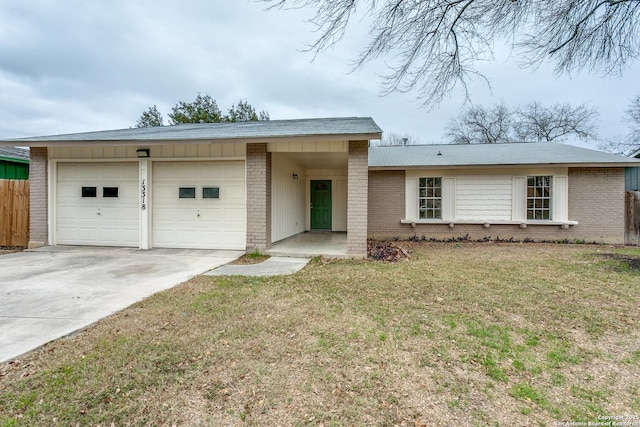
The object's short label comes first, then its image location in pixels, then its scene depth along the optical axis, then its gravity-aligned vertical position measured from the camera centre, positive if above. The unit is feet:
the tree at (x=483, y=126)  85.20 +25.05
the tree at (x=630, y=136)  67.52 +17.86
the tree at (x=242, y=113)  83.76 +27.57
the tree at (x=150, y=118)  85.30 +26.52
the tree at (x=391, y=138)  104.56 +25.73
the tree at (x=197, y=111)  81.76 +27.48
